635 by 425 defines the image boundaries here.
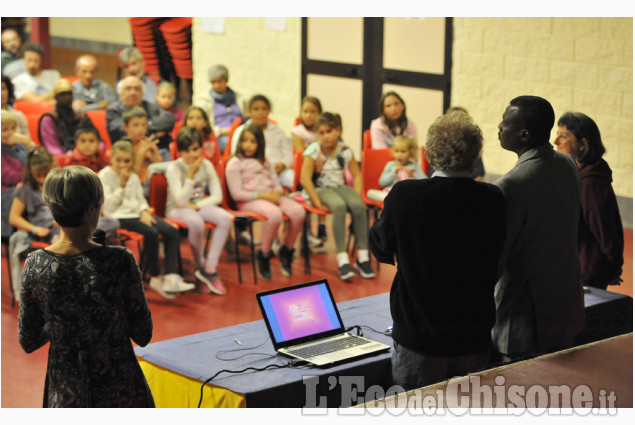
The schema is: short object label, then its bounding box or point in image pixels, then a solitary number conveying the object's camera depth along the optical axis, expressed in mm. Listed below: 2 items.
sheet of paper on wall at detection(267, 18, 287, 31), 9617
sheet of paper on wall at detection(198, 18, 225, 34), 10094
